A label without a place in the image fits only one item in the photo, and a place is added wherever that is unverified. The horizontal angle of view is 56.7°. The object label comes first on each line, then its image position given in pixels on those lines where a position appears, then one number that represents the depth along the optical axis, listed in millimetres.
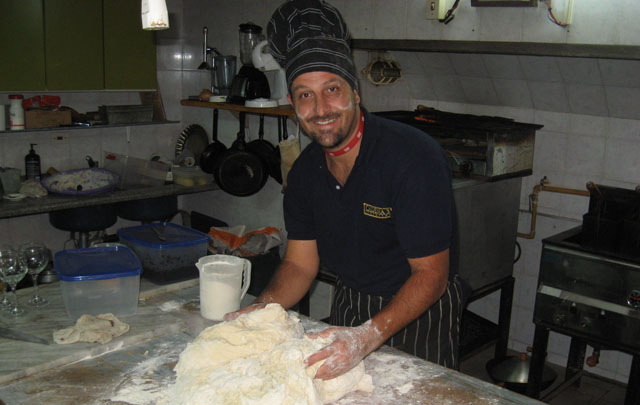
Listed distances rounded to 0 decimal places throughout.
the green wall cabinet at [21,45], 3460
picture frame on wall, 2537
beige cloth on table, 1643
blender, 3633
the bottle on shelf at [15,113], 3635
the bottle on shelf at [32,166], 3826
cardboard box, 3713
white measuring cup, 1823
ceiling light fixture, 1726
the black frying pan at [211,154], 4258
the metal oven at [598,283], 2580
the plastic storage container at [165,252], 2141
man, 1655
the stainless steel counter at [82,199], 3352
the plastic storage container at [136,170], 3994
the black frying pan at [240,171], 3781
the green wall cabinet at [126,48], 3922
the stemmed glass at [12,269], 1822
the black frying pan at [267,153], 3736
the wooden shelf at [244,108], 3388
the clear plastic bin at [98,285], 1779
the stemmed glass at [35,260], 1893
